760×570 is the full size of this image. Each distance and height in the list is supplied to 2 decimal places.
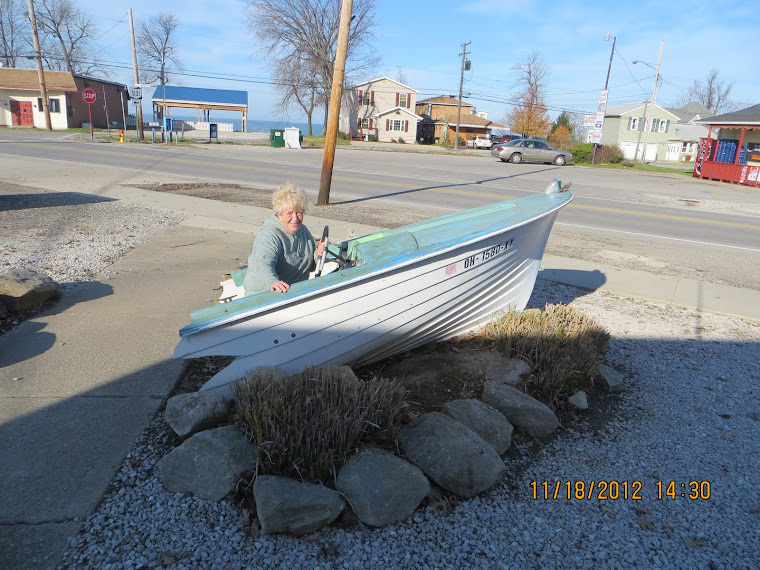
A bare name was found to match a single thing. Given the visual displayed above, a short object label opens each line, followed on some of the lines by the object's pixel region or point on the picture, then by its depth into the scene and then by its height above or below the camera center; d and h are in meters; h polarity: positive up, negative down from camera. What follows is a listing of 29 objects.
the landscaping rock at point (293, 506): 2.55 -1.73
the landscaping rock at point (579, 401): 4.01 -1.81
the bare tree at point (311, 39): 51.88 +9.08
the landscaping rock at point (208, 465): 2.79 -1.72
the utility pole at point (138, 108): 32.95 +0.93
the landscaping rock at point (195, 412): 3.14 -1.63
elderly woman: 3.78 -0.83
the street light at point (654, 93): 43.91 +4.85
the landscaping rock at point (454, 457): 2.97 -1.72
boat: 3.29 -1.09
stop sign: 30.60 +1.42
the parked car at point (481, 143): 56.78 +0.14
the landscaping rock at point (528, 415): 3.61 -1.74
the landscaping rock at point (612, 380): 4.30 -1.77
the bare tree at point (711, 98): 85.25 +9.19
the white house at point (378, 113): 58.59 +2.66
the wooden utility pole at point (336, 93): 10.81 +0.84
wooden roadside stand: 26.61 +0.44
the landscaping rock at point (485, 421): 3.36 -1.70
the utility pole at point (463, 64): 55.91 +8.03
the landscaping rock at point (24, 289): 4.86 -1.54
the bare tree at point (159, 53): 65.75 +8.59
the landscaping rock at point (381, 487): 2.70 -1.74
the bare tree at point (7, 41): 67.25 +9.26
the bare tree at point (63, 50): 64.50 +8.35
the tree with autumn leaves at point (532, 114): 64.00 +3.84
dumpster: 36.31 -0.42
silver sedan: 33.25 -0.35
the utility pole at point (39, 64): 35.44 +3.68
